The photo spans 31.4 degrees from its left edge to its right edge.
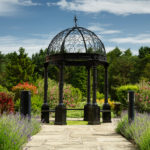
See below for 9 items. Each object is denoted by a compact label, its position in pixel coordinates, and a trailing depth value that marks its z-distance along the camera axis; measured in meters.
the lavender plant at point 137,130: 5.73
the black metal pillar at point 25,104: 9.23
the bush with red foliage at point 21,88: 19.94
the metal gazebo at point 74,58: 11.72
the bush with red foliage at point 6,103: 14.02
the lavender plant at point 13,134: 5.46
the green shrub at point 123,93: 20.61
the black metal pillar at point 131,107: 8.44
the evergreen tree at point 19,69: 37.09
